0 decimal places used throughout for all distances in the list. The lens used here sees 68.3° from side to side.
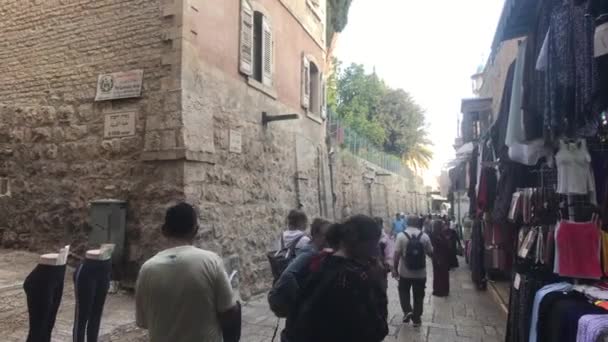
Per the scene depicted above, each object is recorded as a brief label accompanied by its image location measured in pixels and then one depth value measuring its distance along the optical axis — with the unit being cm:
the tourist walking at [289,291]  245
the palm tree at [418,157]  3169
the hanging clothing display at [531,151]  386
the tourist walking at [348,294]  231
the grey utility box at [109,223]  649
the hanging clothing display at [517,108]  390
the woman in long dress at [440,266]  812
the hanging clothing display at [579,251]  314
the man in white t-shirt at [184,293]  237
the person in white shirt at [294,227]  496
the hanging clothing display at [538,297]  314
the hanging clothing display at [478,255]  886
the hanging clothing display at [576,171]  343
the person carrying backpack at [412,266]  603
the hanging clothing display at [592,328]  240
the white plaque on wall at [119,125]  673
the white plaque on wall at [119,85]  675
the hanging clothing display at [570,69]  284
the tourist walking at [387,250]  700
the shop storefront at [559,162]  287
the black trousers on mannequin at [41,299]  353
